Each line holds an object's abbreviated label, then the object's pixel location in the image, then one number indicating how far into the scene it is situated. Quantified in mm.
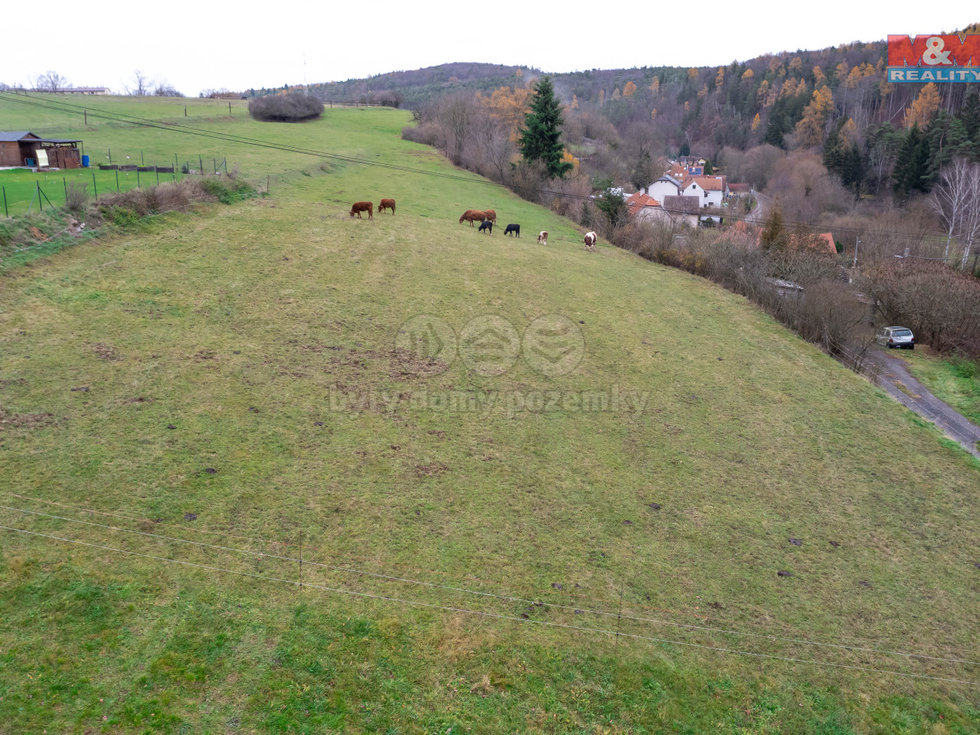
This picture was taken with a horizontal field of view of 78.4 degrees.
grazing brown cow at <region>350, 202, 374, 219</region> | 34344
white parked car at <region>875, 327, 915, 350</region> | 35250
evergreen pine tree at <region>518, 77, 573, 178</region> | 52062
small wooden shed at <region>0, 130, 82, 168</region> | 34531
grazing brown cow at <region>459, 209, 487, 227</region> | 38562
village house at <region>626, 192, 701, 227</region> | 47469
